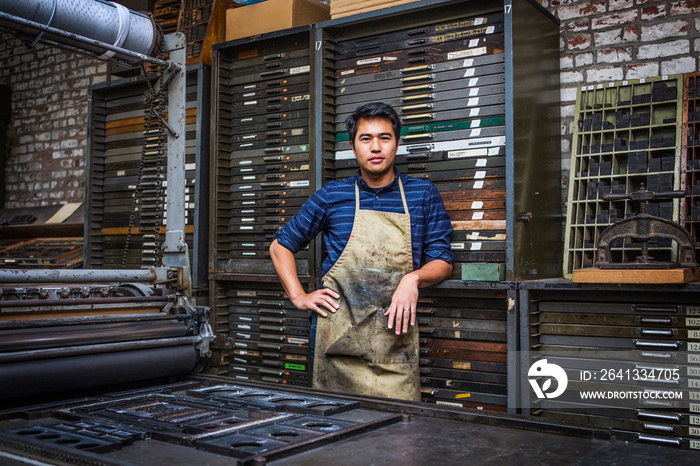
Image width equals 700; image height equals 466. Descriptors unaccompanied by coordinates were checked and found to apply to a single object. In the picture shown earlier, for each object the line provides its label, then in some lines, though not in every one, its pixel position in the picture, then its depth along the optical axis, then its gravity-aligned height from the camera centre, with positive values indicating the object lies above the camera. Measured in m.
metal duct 2.04 +0.79
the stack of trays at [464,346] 3.02 -0.42
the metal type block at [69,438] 1.31 -0.39
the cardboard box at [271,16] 3.85 +1.47
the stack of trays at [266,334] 3.71 -0.45
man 2.66 +0.00
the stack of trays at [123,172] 4.34 +0.59
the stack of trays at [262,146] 3.73 +0.66
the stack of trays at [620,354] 2.59 -0.40
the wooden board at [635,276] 2.46 -0.06
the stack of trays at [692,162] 2.90 +0.44
